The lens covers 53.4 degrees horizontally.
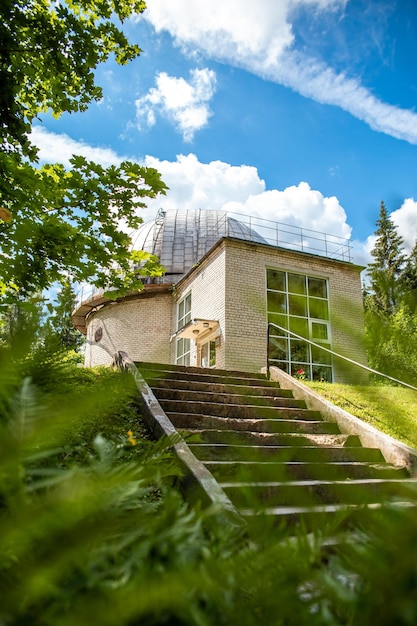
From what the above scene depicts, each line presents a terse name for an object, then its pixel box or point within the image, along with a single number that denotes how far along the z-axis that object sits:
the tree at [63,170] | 4.60
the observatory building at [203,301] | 11.77
